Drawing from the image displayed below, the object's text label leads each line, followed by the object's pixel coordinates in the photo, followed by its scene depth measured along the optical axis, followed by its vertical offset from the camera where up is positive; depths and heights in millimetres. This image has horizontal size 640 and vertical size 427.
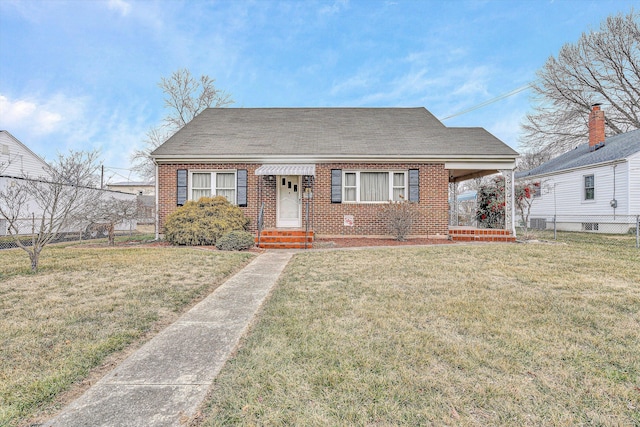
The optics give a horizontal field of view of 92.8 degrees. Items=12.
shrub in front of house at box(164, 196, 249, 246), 9523 -222
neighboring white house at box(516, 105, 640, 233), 13484 +1555
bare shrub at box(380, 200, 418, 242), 10344 -73
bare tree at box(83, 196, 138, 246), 9930 +70
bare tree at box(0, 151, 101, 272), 5816 +840
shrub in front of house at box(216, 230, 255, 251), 8672 -730
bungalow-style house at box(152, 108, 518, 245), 10945 +1403
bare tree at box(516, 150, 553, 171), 28116 +5949
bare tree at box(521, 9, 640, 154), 20031 +9177
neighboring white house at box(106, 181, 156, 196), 45994 +4445
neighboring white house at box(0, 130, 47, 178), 18406 +3849
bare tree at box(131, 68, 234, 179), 22817 +9007
